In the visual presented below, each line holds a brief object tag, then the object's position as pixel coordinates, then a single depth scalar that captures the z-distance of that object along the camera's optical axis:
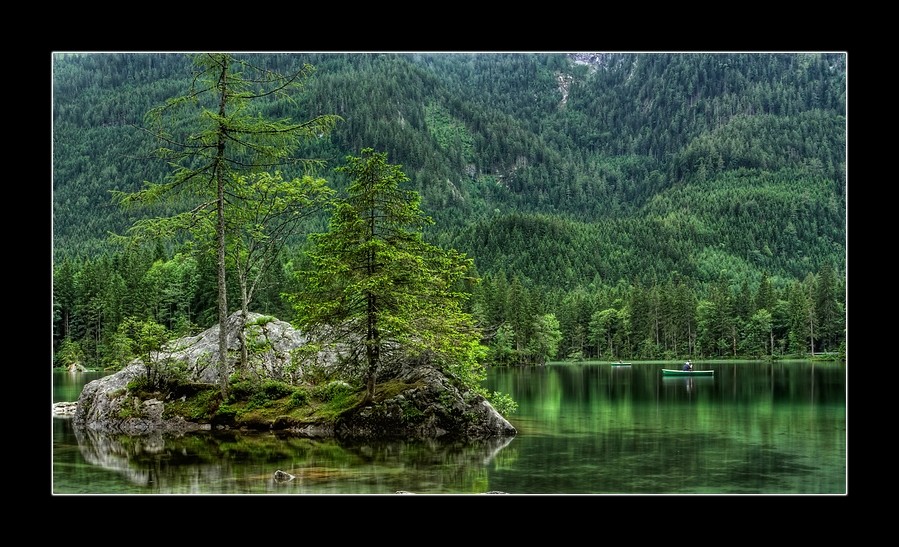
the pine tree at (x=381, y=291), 30.19
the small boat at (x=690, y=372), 72.44
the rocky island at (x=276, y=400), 29.97
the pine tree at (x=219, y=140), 29.42
